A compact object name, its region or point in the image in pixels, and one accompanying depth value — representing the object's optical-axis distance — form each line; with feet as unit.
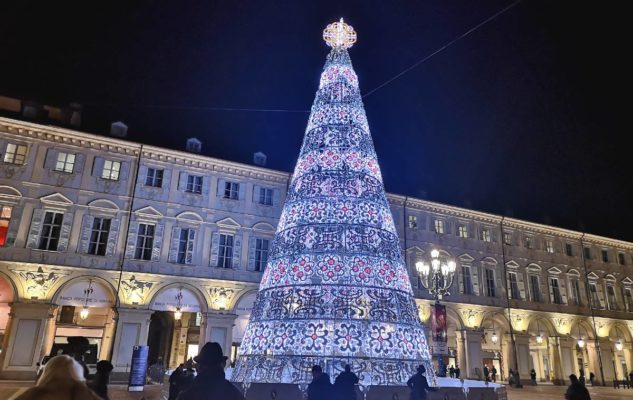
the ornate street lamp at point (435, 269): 51.58
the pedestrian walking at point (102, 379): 18.12
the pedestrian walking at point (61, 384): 8.47
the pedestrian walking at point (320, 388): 18.06
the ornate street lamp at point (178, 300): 77.64
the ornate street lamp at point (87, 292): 71.82
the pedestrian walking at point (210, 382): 9.67
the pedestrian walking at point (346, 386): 18.48
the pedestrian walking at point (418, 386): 23.25
